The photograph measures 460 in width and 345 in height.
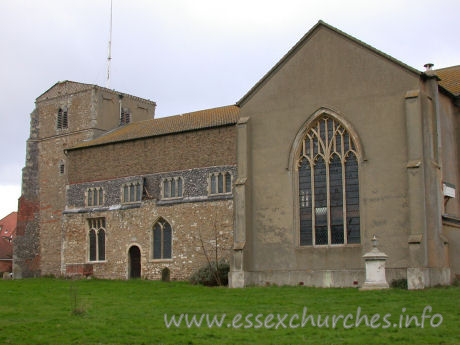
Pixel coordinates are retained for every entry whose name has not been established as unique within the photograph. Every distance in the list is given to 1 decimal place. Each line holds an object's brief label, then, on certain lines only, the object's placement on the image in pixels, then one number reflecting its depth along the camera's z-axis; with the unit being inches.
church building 1049.5
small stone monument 971.3
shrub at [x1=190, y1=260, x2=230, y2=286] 1299.2
